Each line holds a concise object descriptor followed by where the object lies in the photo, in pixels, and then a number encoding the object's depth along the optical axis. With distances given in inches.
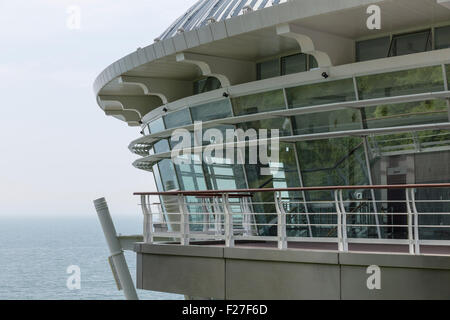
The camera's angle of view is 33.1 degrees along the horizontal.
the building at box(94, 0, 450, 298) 540.7
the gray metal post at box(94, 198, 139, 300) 699.4
